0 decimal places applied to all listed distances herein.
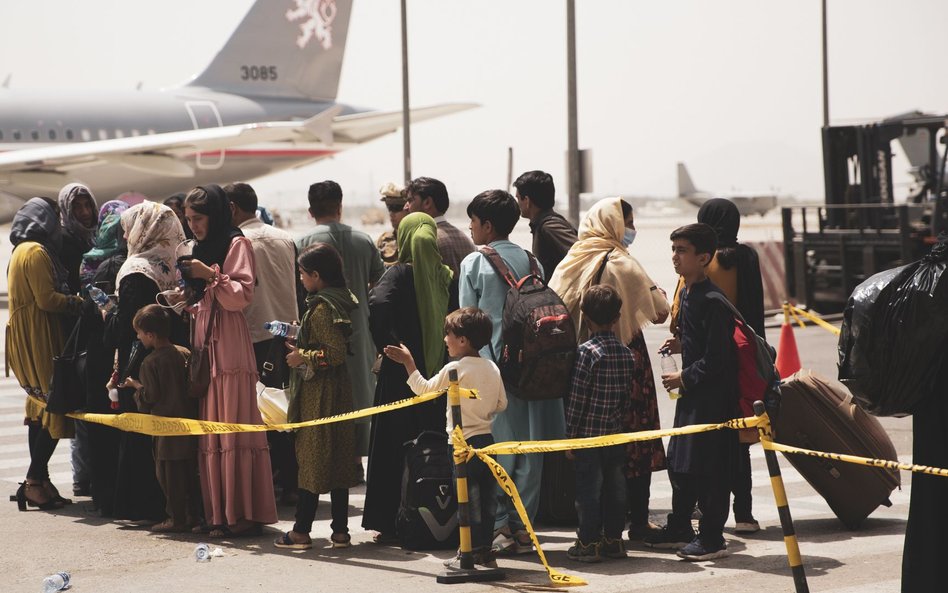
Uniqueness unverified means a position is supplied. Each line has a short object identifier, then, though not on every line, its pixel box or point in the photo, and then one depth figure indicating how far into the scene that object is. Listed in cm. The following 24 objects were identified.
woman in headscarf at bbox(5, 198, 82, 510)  1606
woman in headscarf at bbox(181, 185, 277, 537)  1437
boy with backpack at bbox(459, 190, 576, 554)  1337
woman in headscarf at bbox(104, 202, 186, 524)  1479
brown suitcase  1380
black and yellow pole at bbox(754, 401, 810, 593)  1015
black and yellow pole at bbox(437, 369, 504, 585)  1205
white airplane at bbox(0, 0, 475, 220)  5731
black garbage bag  874
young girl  1369
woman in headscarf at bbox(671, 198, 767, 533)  1434
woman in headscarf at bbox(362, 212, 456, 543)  1398
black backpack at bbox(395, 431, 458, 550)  1333
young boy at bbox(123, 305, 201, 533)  1466
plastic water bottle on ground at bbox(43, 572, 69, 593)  1204
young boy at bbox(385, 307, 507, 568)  1249
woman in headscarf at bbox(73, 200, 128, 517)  1566
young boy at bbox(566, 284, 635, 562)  1261
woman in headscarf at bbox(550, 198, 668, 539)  1384
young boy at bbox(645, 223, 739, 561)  1253
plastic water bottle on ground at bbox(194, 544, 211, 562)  1328
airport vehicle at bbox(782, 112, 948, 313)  3966
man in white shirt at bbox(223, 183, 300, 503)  1556
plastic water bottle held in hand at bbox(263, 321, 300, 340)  1384
